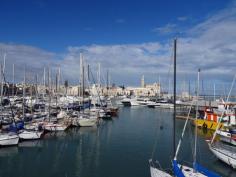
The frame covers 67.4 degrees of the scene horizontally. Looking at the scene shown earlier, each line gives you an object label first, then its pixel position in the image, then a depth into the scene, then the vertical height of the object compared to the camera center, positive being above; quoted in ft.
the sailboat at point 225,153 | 53.31 -19.75
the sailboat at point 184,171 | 40.29 -18.81
